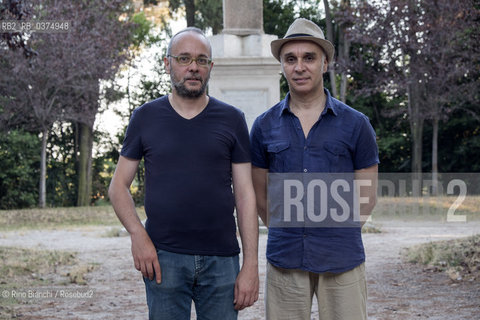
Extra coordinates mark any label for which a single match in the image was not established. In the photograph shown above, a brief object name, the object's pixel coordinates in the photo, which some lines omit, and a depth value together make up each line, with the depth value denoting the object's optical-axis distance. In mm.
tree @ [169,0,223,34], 22719
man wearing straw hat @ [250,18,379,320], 3088
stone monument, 10547
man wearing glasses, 2934
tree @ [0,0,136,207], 19391
